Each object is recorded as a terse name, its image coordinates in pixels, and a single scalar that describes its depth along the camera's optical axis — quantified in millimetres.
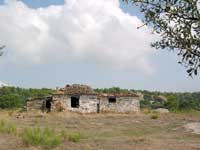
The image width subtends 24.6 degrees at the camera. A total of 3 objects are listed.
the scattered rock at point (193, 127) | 27638
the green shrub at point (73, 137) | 20047
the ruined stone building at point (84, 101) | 49156
